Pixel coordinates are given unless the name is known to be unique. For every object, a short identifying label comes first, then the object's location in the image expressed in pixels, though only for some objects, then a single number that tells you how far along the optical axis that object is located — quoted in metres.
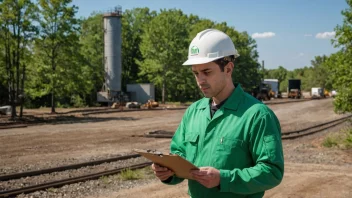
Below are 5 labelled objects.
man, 2.89
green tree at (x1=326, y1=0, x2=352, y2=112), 16.62
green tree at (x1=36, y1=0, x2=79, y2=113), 35.69
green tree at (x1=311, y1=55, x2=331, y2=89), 110.50
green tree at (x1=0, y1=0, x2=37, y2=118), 30.14
